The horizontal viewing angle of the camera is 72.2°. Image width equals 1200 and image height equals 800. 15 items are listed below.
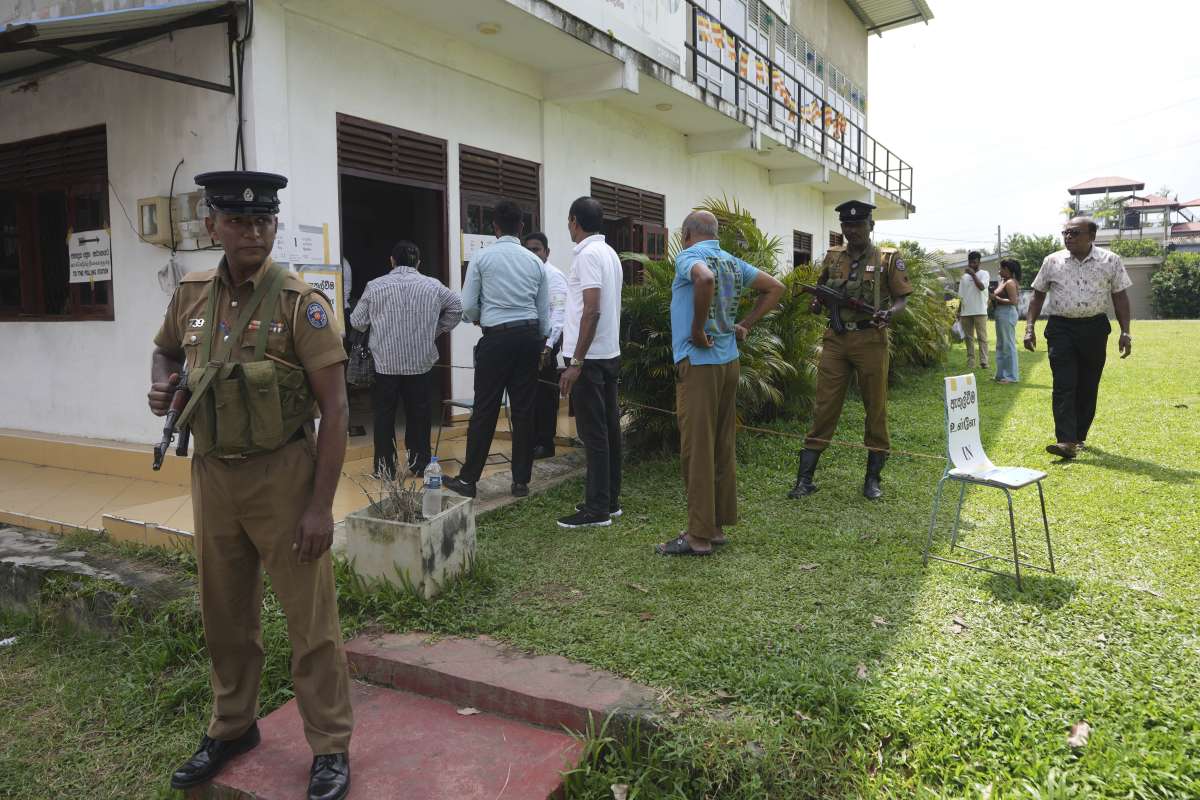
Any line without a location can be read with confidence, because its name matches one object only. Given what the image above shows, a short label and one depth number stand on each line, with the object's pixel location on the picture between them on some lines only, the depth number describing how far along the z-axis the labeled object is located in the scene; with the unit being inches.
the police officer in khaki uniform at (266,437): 96.7
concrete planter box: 149.7
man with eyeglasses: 257.9
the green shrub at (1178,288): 1240.8
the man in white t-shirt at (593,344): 193.0
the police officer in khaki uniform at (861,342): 218.8
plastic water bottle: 153.5
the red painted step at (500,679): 115.3
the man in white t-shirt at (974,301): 493.4
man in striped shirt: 223.9
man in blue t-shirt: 172.4
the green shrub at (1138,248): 1529.7
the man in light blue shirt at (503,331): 210.1
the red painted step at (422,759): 105.4
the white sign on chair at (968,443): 162.1
